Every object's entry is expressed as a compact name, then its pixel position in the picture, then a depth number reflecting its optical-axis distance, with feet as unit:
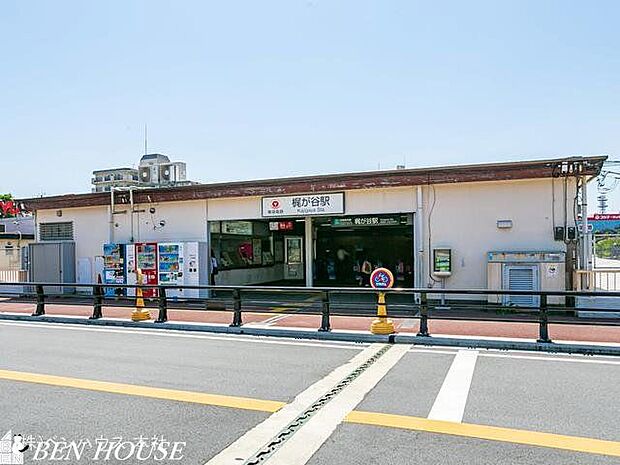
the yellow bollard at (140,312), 42.96
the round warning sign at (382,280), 36.86
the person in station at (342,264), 81.87
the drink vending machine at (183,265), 58.90
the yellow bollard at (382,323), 35.04
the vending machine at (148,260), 60.18
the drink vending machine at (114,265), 61.87
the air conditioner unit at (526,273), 45.47
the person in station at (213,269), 62.68
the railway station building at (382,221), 47.06
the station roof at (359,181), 46.75
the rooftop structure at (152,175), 69.05
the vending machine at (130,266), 61.16
